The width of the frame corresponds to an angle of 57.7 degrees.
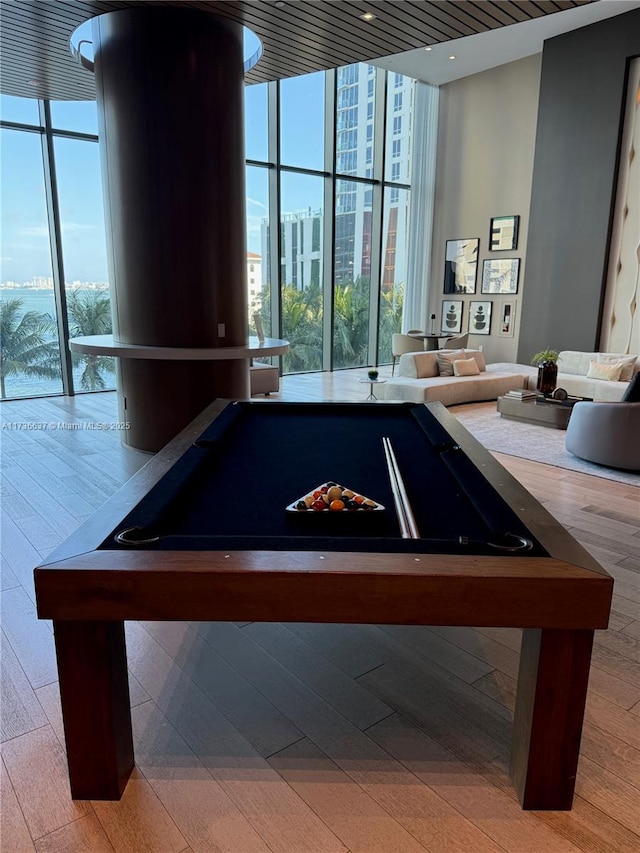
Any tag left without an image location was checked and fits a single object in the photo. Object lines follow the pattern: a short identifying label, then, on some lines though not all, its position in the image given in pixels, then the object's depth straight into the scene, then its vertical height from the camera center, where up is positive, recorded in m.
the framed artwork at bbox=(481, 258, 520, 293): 10.29 +0.42
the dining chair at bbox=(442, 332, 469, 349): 9.70 -0.73
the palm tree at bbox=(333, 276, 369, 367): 10.81 -0.49
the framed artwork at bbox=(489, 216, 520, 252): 10.21 +1.14
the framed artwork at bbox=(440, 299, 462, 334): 11.42 -0.35
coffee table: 6.33 -1.22
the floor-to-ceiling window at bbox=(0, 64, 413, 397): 7.50 +1.08
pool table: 1.37 -0.65
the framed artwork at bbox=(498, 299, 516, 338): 10.42 -0.33
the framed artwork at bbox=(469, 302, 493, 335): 10.86 -0.36
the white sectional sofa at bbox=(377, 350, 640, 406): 7.25 -1.06
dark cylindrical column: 4.55 +0.81
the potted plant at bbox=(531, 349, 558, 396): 6.85 -0.87
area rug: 4.95 -1.39
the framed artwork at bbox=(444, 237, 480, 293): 11.01 +0.62
